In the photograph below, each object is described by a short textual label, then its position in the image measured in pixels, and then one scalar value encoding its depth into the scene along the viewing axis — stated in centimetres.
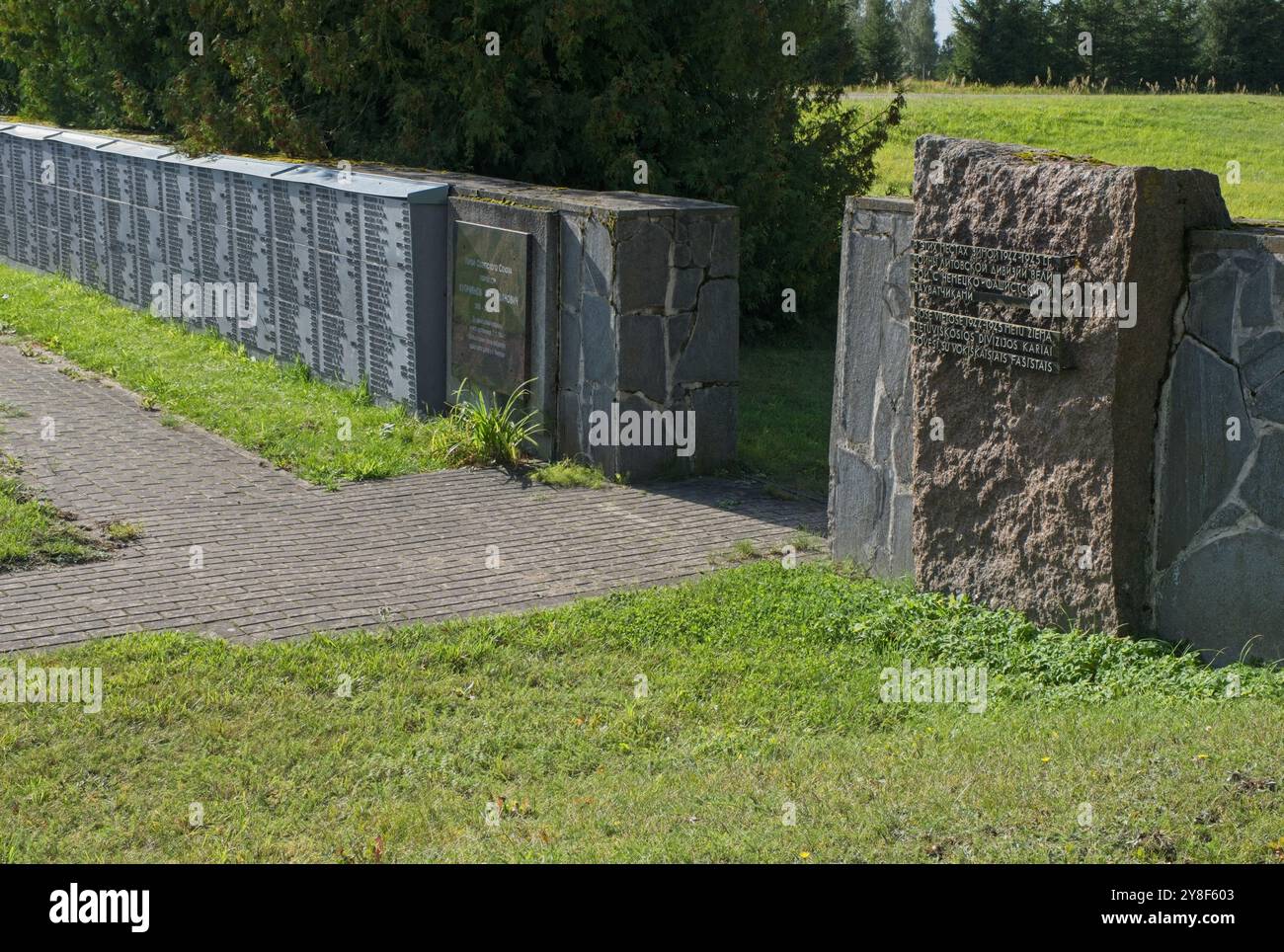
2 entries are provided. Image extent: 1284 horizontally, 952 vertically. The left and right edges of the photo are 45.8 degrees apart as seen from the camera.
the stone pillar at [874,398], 764
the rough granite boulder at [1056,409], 633
